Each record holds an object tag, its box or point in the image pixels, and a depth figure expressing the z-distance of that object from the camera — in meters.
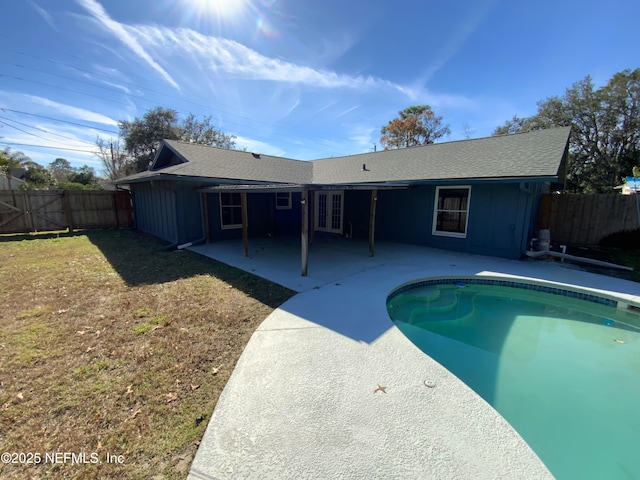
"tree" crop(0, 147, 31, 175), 19.75
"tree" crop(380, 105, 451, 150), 30.27
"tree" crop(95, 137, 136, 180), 33.59
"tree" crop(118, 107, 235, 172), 25.83
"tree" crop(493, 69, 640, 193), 18.34
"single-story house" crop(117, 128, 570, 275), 7.95
